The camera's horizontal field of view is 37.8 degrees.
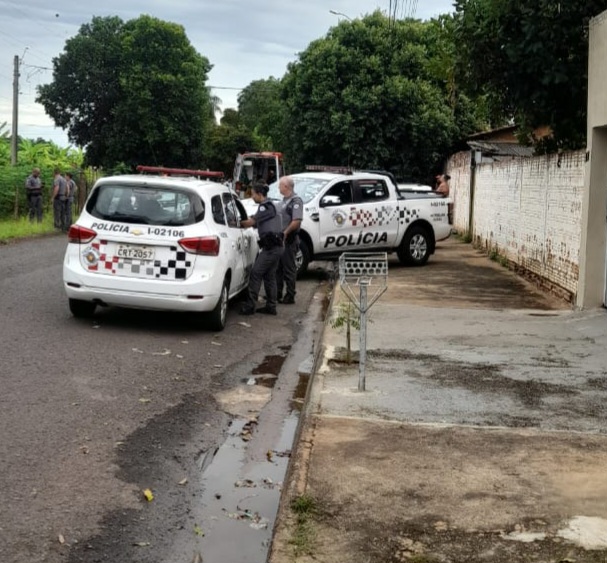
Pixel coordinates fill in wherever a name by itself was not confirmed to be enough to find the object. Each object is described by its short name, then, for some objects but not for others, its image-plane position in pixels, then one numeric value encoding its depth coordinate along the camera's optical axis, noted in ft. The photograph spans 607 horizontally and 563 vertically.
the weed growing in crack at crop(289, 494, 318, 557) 13.82
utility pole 116.06
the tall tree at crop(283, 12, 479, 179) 106.73
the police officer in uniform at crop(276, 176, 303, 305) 40.50
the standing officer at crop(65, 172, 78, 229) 83.15
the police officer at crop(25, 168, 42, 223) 83.46
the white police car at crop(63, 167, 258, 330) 31.19
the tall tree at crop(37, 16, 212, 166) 174.60
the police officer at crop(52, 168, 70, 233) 81.24
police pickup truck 51.42
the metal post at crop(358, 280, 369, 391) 23.13
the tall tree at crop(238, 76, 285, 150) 236.84
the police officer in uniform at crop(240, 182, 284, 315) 37.37
